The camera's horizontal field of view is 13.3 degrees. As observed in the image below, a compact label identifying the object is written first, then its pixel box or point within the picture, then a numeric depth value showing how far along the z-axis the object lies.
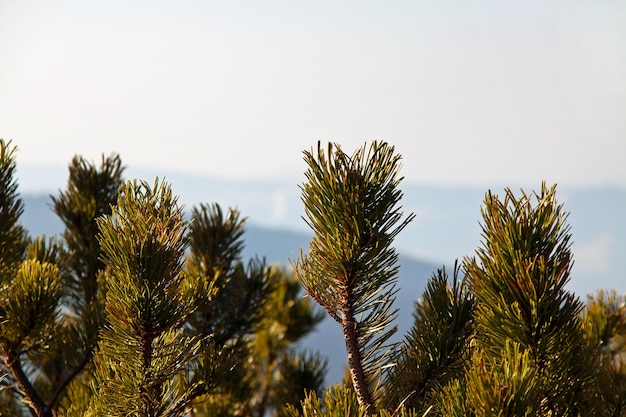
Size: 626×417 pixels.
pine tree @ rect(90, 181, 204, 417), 2.70
